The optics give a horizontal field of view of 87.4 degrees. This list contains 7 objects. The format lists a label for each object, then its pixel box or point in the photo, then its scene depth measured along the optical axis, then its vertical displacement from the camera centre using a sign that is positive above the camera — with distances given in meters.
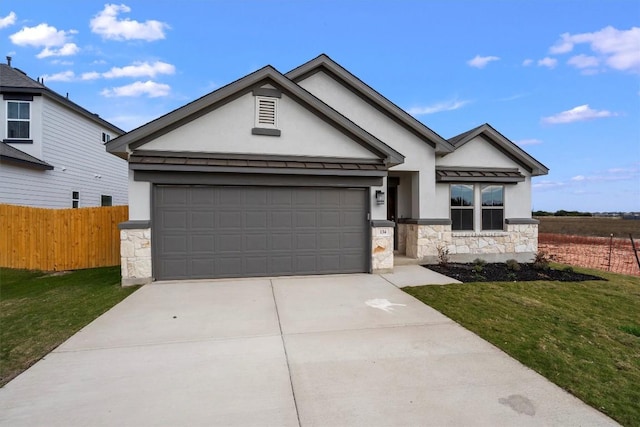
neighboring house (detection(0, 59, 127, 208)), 12.84 +2.95
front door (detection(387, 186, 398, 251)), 12.19 +0.27
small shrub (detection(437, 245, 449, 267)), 10.96 -1.43
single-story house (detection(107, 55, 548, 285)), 8.23 +0.65
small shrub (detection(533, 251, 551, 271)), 10.73 -1.67
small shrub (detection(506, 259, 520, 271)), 10.52 -1.72
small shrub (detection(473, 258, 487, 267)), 11.02 -1.68
